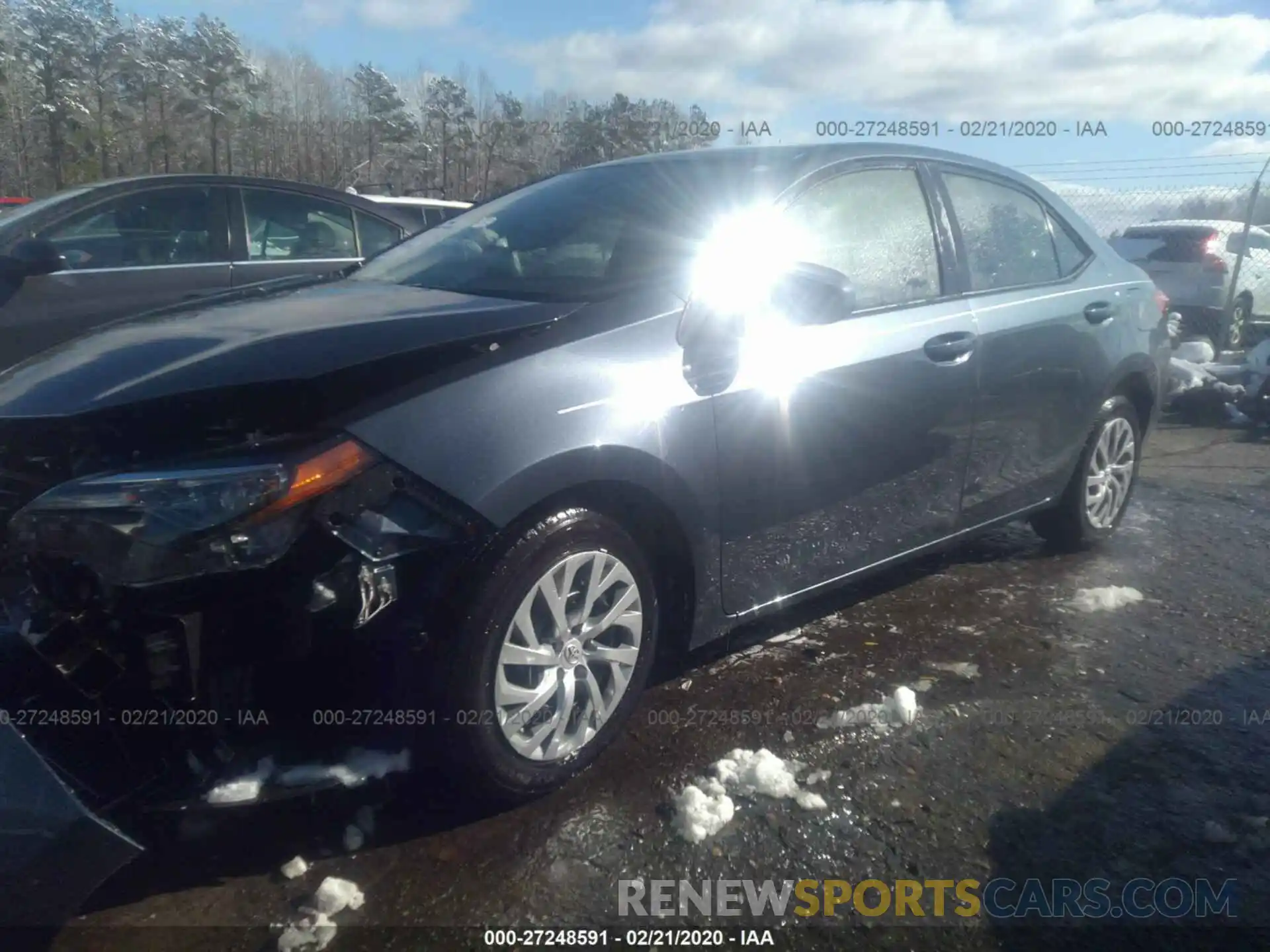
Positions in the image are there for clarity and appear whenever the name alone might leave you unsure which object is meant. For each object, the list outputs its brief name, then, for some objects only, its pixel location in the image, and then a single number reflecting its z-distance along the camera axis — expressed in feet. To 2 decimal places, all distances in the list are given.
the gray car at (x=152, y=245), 16.29
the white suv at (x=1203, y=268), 39.34
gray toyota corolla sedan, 6.66
